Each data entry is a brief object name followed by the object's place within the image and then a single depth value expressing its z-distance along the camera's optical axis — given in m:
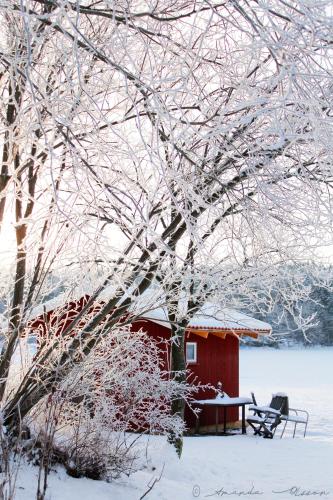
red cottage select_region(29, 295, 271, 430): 15.84
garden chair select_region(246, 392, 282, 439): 15.89
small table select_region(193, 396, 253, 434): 15.68
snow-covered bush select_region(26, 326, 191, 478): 7.08
